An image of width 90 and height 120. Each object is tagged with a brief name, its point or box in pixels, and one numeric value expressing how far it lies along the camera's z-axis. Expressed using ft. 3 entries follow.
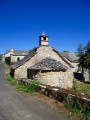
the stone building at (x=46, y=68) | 38.64
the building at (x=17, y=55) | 151.94
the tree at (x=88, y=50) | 75.65
